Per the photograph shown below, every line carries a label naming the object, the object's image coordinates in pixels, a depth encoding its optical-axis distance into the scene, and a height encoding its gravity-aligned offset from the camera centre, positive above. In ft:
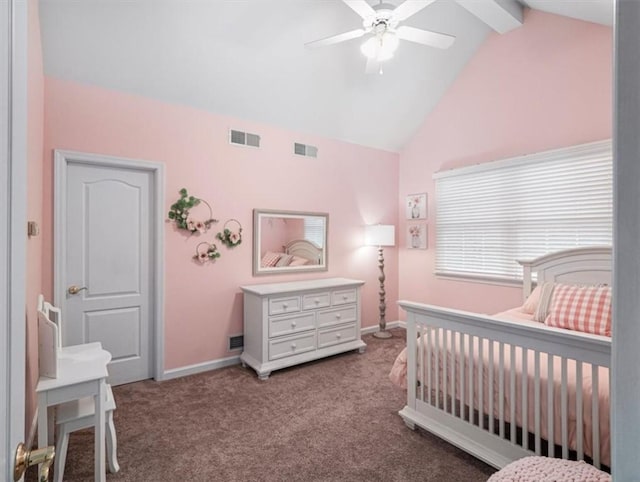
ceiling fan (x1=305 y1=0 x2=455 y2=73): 7.33 +4.89
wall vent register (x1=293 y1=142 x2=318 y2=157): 12.88 +3.46
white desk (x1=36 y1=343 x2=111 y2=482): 5.11 -2.37
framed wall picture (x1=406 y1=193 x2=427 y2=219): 15.06 +1.53
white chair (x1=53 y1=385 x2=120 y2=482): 5.60 -3.10
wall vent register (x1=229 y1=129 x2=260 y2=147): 11.34 +3.44
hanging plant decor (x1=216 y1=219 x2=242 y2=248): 11.18 +0.18
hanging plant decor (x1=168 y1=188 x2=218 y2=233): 10.25 +0.77
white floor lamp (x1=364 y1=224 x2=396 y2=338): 14.21 -0.06
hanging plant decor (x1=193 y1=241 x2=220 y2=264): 10.71 -0.40
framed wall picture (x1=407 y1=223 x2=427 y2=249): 15.07 +0.17
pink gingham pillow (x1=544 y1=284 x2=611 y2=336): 7.43 -1.60
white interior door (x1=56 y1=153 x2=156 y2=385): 9.05 -0.57
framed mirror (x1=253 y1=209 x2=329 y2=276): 12.01 -0.07
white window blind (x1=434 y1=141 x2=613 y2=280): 10.13 +1.05
